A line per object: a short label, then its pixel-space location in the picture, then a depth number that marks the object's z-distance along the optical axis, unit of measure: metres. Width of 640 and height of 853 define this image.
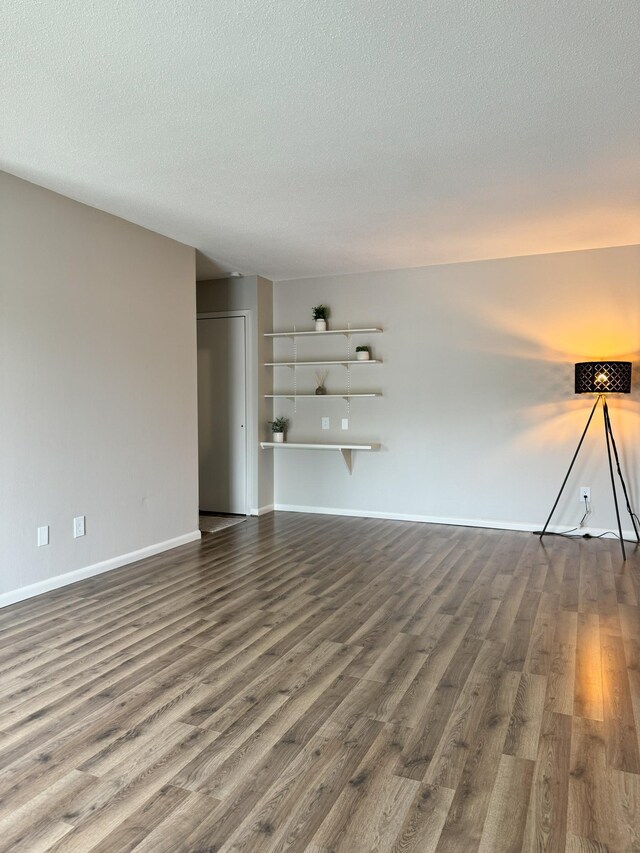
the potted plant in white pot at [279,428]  6.09
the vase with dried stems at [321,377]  6.19
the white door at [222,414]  6.18
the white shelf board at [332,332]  5.80
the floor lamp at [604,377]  4.63
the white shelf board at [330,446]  5.77
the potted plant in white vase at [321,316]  6.00
